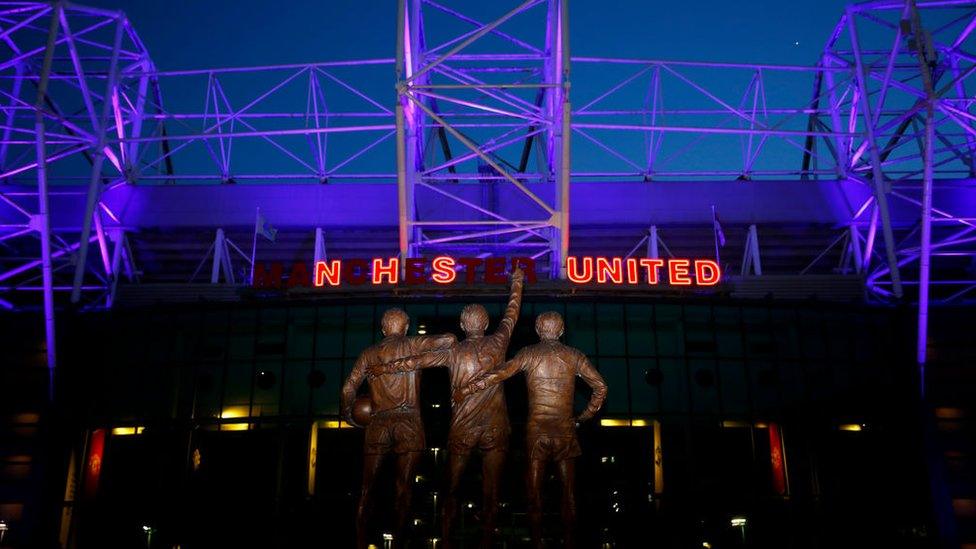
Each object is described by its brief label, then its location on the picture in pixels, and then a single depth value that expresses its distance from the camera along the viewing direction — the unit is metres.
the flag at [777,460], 25.97
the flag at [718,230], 33.81
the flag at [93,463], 26.62
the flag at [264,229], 32.09
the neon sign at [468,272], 27.42
